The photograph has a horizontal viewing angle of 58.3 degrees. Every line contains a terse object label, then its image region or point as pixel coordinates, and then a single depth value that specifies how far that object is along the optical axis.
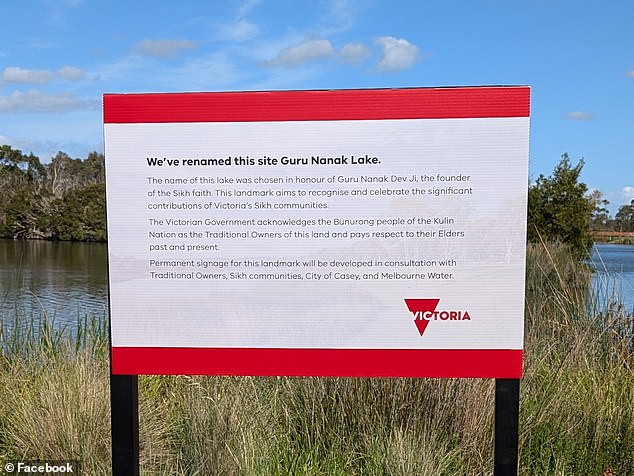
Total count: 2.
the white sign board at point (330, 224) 2.38
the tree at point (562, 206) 16.53
